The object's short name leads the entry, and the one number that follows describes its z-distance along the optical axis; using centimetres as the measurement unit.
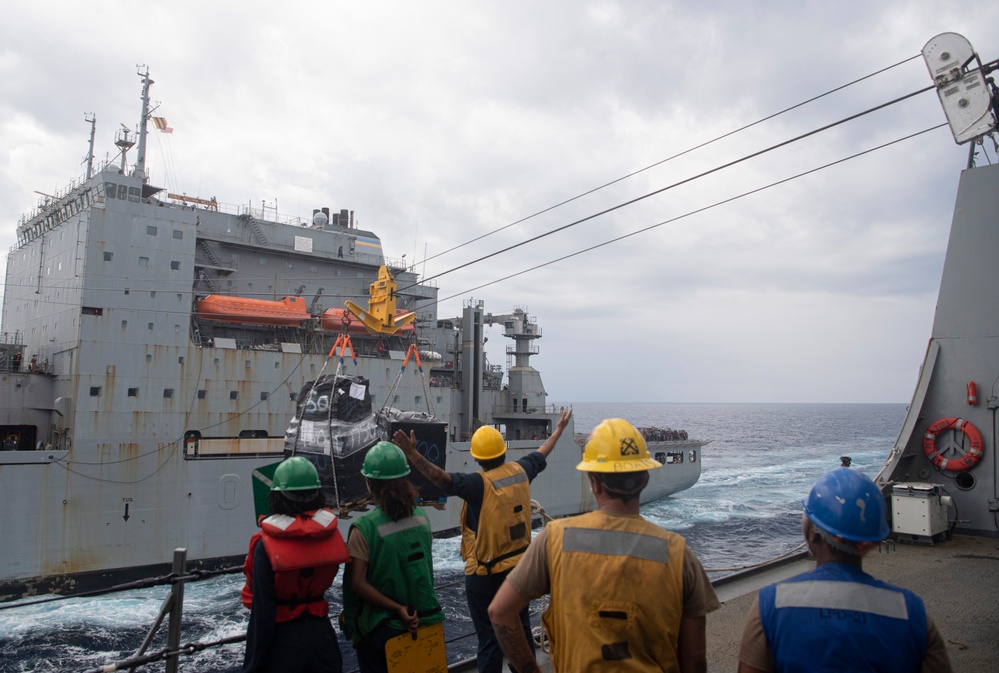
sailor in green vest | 287
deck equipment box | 686
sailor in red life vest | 259
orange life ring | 727
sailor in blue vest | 176
